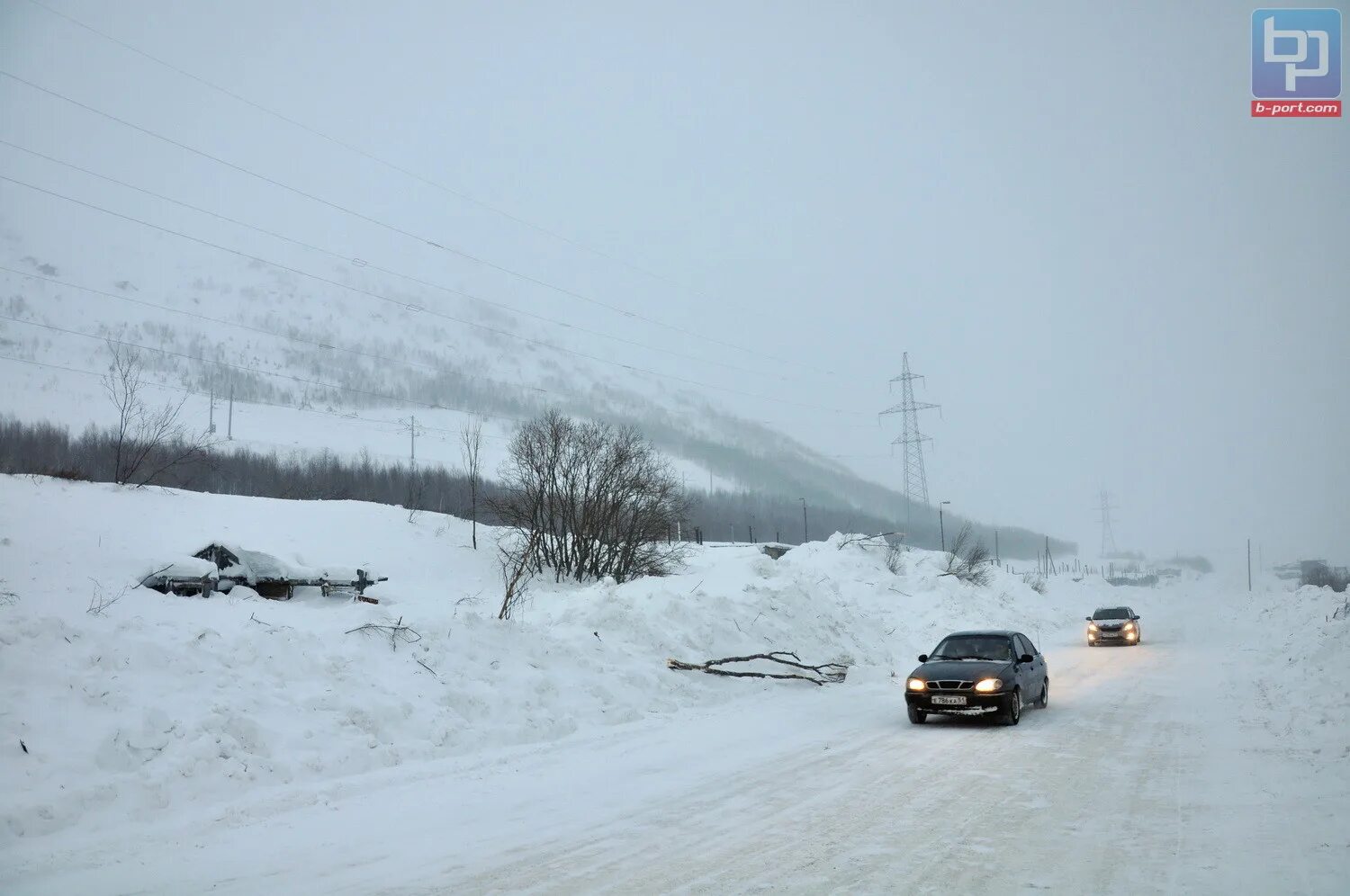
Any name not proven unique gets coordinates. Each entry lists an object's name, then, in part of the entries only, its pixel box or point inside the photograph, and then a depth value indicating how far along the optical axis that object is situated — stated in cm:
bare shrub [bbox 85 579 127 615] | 1230
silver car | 3203
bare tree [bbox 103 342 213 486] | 3341
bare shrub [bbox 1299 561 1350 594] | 8219
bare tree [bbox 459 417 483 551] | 3742
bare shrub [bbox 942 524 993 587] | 4925
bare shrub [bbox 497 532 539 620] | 3706
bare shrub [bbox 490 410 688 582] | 3931
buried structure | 2517
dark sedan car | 1332
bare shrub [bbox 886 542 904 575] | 4500
